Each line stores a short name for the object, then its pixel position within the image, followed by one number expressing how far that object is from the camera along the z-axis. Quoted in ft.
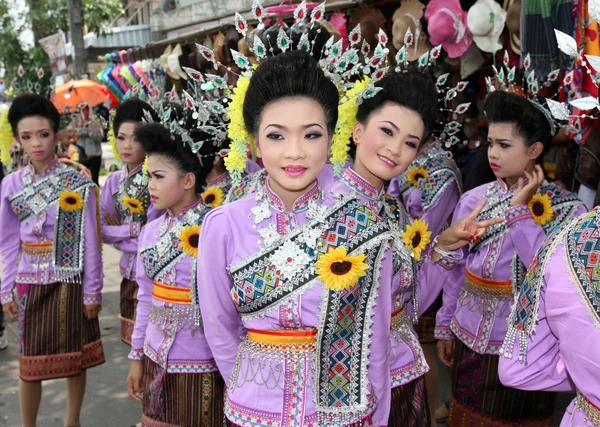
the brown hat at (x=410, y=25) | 15.70
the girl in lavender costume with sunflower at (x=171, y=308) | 9.74
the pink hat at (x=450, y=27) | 14.88
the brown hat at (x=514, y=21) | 13.64
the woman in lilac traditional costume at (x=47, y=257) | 12.69
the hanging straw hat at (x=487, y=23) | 14.03
